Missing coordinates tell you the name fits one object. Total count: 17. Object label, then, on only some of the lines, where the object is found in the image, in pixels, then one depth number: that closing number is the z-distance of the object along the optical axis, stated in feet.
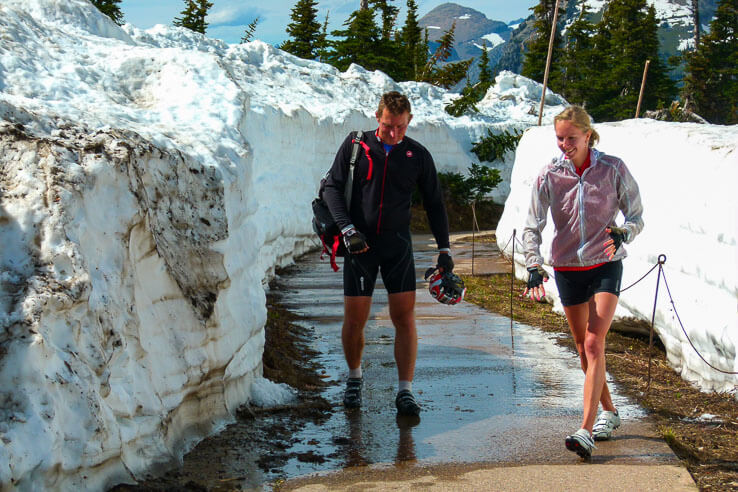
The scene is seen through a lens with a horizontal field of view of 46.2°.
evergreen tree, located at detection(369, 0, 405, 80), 112.88
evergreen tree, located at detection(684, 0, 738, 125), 154.40
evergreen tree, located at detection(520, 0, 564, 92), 149.18
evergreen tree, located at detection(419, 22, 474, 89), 125.59
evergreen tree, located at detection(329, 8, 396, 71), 111.86
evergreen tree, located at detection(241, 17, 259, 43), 107.43
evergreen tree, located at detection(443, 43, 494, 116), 91.50
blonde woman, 14.64
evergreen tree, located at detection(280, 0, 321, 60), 114.83
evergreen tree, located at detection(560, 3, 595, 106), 156.98
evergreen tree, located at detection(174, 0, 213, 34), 106.22
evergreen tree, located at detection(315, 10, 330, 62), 114.83
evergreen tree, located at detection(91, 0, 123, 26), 88.48
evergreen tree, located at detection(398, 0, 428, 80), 131.60
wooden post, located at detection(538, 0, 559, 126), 71.80
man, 16.67
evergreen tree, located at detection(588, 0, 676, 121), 151.23
